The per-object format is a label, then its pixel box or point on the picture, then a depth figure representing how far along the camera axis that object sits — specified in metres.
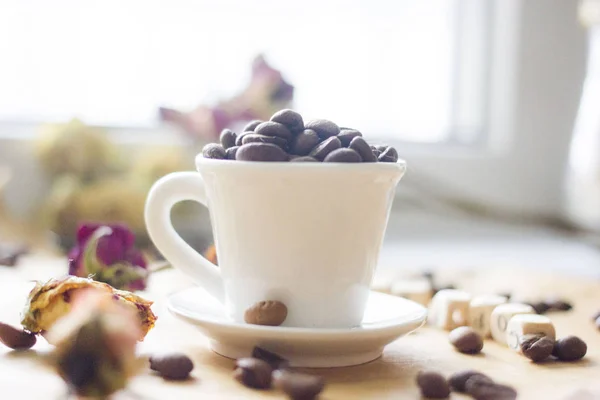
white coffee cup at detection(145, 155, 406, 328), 0.44
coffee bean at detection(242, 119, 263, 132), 0.48
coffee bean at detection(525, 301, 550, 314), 0.62
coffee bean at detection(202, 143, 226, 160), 0.46
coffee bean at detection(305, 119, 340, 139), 0.46
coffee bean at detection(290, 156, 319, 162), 0.44
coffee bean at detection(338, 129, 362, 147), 0.45
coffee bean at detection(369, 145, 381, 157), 0.47
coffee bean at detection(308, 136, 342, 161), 0.44
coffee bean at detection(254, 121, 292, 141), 0.45
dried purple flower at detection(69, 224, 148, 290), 0.61
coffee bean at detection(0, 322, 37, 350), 0.46
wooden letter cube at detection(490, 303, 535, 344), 0.52
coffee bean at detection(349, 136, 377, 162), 0.44
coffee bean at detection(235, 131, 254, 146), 0.46
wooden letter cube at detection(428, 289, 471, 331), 0.56
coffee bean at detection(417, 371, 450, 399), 0.39
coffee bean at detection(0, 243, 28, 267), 0.80
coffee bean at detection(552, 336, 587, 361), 0.47
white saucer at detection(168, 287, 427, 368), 0.43
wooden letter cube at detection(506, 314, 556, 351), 0.49
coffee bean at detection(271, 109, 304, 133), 0.46
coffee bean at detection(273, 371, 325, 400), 0.38
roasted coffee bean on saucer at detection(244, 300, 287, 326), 0.45
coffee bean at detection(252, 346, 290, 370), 0.42
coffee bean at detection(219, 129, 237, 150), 0.48
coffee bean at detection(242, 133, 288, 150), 0.45
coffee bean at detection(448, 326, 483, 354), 0.49
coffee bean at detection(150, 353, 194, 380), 0.41
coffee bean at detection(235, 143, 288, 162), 0.44
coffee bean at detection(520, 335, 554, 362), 0.47
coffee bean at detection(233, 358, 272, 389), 0.40
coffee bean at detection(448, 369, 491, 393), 0.41
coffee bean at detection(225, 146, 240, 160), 0.46
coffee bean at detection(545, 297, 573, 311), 0.63
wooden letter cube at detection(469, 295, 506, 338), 0.54
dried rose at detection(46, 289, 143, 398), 0.37
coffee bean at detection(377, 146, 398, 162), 0.47
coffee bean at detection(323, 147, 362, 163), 0.43
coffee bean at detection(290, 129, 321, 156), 0.45
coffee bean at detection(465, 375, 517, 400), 0.39
